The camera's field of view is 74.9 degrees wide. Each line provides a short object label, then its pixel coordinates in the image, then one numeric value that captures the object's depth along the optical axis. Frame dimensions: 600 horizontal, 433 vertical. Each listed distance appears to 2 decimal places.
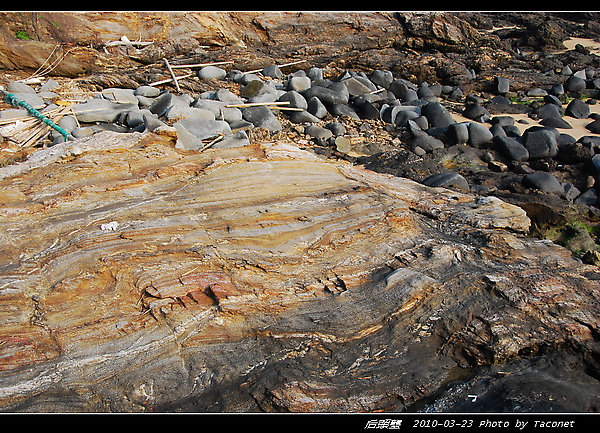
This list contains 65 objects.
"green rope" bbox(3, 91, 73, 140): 5.11
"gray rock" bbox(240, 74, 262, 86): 8.48
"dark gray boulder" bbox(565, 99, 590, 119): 8.27
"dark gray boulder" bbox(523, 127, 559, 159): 6.54
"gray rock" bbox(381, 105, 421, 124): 8.01
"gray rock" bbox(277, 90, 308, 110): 7.66
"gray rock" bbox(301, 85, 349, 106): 8.09
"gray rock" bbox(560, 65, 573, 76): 11.12
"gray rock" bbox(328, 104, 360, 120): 7.94
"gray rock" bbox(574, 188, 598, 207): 5.47
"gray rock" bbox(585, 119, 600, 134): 7.59
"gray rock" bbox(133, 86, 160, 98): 7.32
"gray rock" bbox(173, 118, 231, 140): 5.16
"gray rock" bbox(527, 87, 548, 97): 9.84
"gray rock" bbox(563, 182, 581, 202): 5.52
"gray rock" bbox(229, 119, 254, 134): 6.04
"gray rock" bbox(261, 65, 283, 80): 9.27
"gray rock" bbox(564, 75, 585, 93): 9.89
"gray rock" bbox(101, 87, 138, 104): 6.70
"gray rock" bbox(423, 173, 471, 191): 5.38
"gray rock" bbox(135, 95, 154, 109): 6.77
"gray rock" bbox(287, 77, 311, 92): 8.46
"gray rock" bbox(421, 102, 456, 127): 7.74
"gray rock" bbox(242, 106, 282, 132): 6.77
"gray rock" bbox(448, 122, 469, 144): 7.09
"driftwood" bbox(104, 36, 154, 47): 8.10
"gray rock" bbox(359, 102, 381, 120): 8.00
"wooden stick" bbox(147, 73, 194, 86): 7.98
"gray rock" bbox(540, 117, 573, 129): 7.83
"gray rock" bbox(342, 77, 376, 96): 9.03
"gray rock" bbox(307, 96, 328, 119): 7.71
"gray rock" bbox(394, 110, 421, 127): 7.83
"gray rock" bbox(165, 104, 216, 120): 5.75
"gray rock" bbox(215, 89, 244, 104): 7.27
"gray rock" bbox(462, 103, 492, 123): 8.23
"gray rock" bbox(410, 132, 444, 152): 7.02
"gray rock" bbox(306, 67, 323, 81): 9.40
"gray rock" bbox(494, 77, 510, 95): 9.80
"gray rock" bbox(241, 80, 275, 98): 7.92
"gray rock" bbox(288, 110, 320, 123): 7.43
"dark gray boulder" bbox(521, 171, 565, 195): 5.53
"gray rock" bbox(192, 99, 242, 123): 6.37
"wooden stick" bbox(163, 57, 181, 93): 7.96
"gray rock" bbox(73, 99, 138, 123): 5.87
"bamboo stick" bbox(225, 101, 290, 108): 6.99
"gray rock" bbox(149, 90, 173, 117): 6.07
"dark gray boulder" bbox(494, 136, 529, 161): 6.57
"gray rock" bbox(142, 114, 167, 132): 4.70
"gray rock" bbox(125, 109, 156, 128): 5.74
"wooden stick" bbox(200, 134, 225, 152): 4.73
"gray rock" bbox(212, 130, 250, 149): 4.82
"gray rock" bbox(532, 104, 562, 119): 8.14
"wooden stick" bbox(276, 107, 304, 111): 7.50
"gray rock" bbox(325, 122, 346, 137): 7.21
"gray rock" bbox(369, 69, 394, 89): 9.55
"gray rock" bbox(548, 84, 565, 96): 9.69
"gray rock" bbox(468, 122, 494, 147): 7.05
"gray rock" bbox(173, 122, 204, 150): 4.38
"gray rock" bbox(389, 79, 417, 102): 9.04
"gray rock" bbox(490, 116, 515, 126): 7.83
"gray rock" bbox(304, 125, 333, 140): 7.03
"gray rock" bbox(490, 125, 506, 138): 7.13
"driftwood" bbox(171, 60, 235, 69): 8.53
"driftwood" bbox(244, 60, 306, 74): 9.27
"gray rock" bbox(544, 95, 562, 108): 8.83
